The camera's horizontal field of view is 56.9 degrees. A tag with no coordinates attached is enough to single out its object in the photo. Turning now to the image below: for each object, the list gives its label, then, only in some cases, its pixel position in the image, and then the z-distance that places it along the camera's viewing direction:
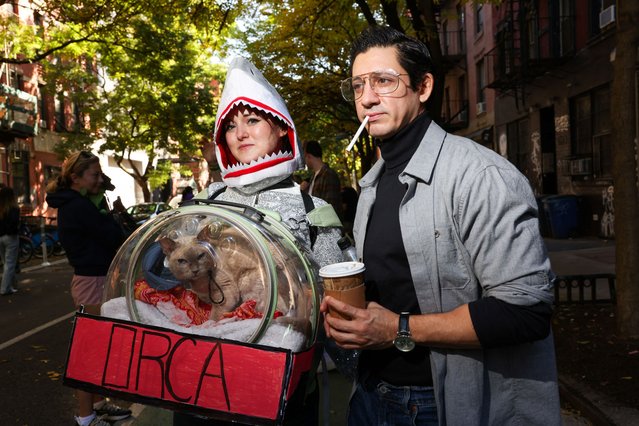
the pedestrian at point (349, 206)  12.07
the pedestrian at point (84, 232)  4.81
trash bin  16.08
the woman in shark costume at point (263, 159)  2.47
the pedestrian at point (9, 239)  11.18
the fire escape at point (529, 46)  17.14
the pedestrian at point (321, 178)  8.34
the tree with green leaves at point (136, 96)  17.03
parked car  23.57
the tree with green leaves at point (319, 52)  8.42
